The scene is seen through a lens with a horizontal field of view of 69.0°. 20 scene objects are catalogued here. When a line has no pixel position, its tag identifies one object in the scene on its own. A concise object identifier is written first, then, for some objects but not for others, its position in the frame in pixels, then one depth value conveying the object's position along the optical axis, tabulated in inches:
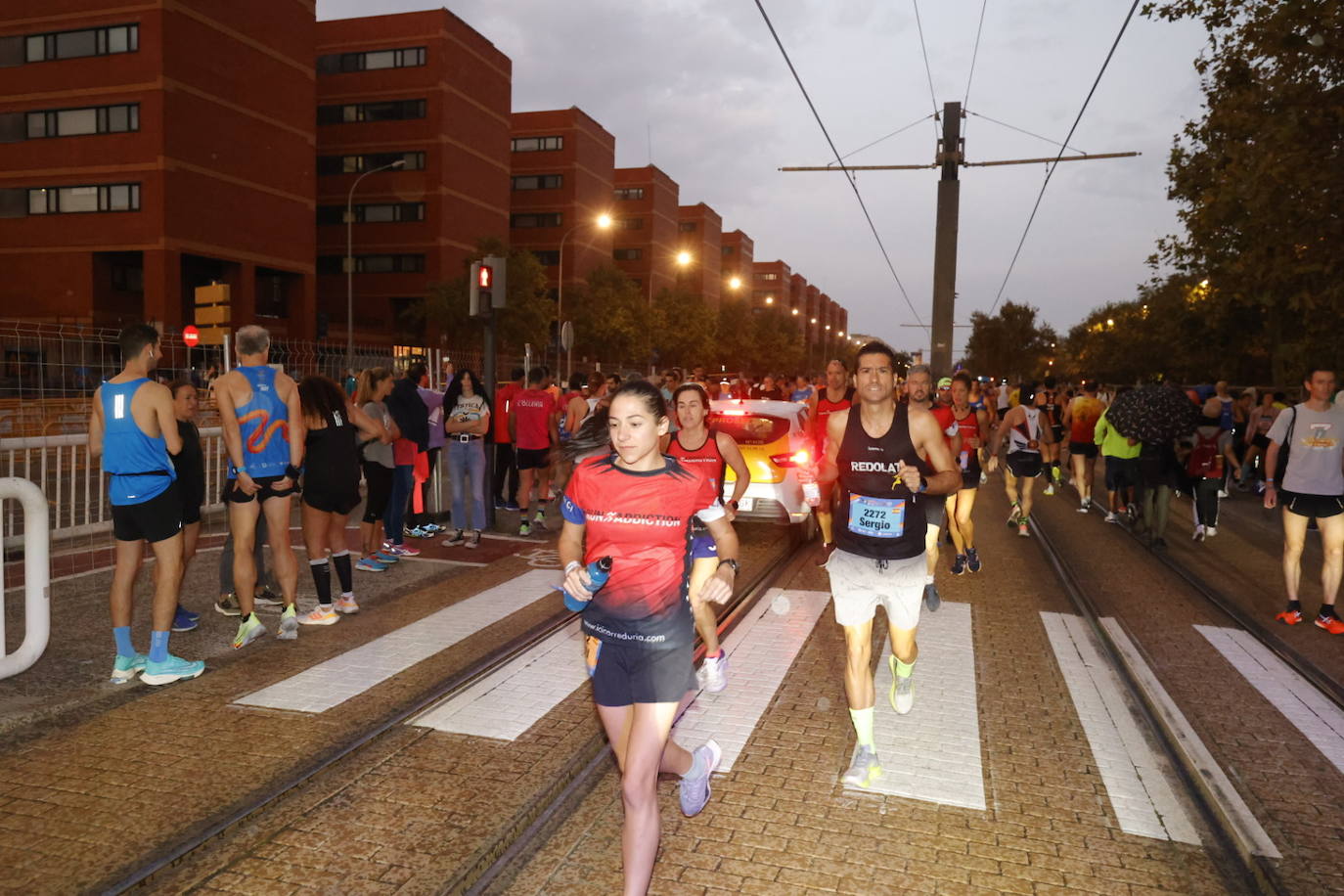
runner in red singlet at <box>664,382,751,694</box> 228.2
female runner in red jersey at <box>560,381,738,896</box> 125.8
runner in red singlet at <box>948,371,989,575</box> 369.4
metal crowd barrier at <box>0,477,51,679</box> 225.3
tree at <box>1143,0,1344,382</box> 549.6
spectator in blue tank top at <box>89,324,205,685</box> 217.2
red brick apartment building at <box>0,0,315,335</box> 1524.4
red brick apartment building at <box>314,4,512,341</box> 2192.4
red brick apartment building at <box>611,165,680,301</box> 3422.7
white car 409.4
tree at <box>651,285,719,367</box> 2787.9
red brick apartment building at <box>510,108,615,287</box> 2866.6
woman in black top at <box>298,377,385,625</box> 272.7
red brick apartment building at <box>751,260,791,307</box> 5438.0
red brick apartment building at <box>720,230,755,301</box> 4648.1
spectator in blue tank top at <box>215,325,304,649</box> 244.5
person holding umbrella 438.3
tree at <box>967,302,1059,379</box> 3673.7
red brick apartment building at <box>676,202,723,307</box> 3897.6
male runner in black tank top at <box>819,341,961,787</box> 174.6
